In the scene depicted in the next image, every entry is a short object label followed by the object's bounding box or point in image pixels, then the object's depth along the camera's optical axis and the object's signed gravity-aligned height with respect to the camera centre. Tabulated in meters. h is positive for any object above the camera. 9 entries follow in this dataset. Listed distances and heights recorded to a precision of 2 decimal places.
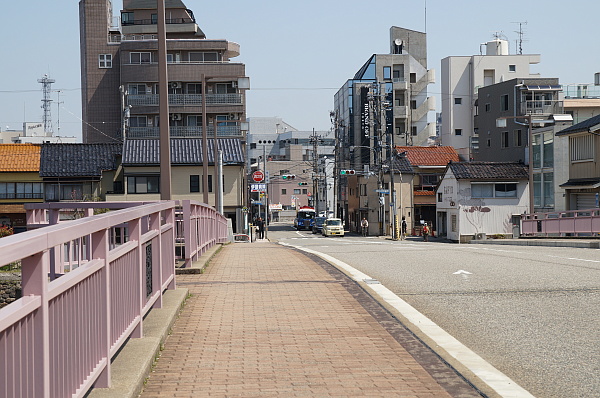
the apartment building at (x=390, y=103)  92.69 +12.37
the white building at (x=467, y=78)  97.50 +15.49
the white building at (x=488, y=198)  62.84 +0.27
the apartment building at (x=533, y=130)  60.00 +6.22
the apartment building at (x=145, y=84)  71.88 +11.50
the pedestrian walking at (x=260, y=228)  67.81 -2.11
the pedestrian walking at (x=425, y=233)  63.72 -2.55
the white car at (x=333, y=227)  77.12 -2.38
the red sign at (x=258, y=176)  82.19 +2.96
